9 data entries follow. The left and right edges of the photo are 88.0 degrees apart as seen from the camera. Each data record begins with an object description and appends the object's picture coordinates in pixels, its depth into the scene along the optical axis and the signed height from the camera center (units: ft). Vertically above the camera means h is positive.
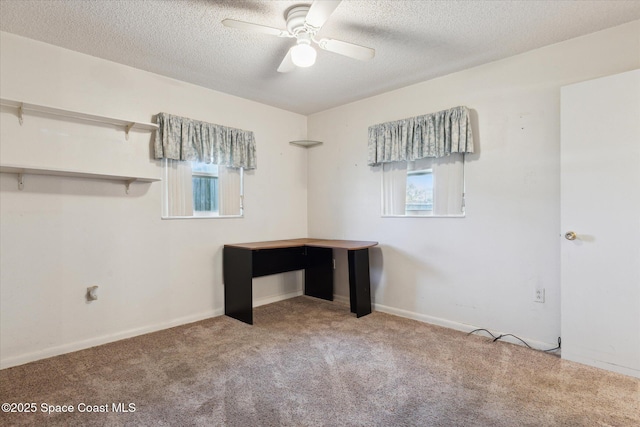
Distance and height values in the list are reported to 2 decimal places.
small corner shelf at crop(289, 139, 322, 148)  13.80 +2.78
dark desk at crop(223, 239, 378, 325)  10.73 -2.09
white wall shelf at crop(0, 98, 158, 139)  7.68 +2.50
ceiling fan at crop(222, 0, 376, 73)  6.14 +3.47
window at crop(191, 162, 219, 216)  11.22 +0.76
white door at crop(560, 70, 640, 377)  7.14 -0.40
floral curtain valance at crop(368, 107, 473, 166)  9.69 +2.25
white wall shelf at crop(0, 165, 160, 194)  7.50 +0.97
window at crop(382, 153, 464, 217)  10.24 +0.66
